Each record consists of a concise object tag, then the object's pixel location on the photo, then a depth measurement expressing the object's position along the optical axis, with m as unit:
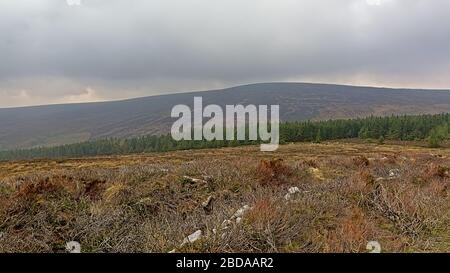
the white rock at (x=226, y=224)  5.64
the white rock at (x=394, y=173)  13.01
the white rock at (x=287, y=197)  7.43
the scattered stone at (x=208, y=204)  8.88
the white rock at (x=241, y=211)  6.25
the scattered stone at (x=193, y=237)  5.33
